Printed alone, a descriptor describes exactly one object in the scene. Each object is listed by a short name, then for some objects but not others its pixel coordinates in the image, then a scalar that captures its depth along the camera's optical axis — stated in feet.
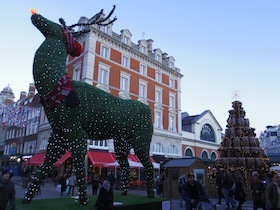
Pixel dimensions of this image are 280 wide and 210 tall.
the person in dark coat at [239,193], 33.45
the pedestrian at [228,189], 36.96
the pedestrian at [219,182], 41.94
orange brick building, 84.94
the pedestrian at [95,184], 47.80
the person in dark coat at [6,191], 17.06
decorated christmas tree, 52.65
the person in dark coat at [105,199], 18.51
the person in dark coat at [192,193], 20.25
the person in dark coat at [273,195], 18.62
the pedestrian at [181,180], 44.13
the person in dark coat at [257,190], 26.03
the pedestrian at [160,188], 51.65
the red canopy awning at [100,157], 74.09
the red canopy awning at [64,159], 75.99
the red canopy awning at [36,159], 85.26
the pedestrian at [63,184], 48.19
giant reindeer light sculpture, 20.16
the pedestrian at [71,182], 46.40
